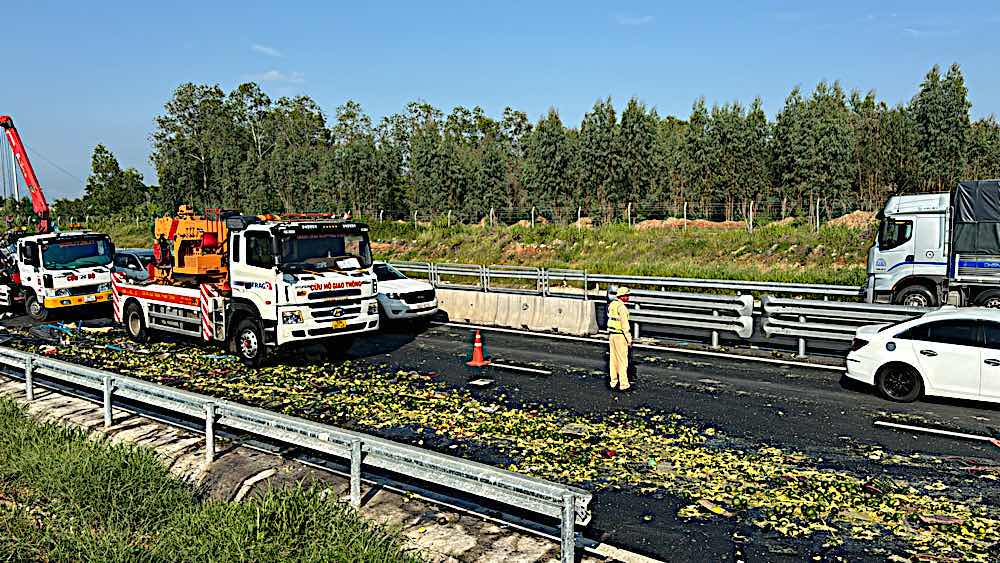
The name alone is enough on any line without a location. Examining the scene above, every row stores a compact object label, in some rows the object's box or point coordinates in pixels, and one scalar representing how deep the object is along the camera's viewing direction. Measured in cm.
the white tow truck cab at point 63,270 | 2048
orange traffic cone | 1495
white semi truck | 1862
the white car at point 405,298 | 1905
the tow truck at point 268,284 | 1387
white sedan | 1075
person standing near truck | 1250
